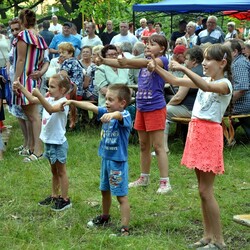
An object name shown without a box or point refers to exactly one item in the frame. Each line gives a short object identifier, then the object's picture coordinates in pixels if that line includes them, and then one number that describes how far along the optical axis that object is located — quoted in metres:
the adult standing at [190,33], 15.63
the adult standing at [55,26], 21.42
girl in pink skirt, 4.33
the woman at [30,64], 7.41
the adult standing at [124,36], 15.38
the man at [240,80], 8.33
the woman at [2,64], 8.54
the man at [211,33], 13.88
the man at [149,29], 19.05
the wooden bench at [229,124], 7.91
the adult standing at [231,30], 19.10
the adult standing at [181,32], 16.75
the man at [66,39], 13.65
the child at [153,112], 5.98
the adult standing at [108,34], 17.11
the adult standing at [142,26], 20.41
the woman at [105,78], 8.48
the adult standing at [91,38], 14.10
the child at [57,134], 5.48
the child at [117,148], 4.75
